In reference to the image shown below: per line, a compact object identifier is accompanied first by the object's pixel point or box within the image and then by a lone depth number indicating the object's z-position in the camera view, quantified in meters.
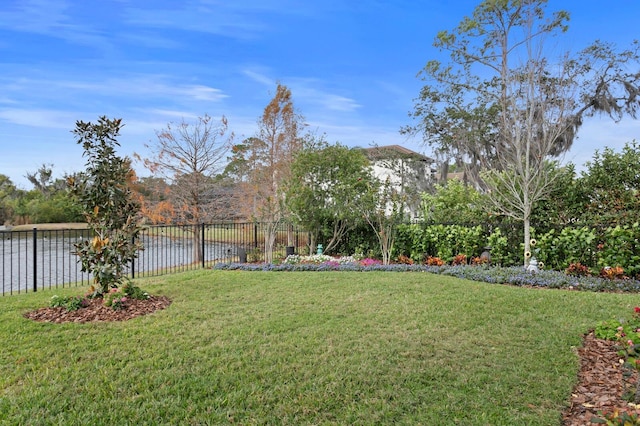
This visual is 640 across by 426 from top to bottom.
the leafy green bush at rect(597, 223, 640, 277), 6.35
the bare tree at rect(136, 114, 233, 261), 13.94
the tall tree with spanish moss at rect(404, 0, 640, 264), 7.56
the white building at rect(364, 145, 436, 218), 17.78
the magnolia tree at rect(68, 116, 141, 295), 4.64
